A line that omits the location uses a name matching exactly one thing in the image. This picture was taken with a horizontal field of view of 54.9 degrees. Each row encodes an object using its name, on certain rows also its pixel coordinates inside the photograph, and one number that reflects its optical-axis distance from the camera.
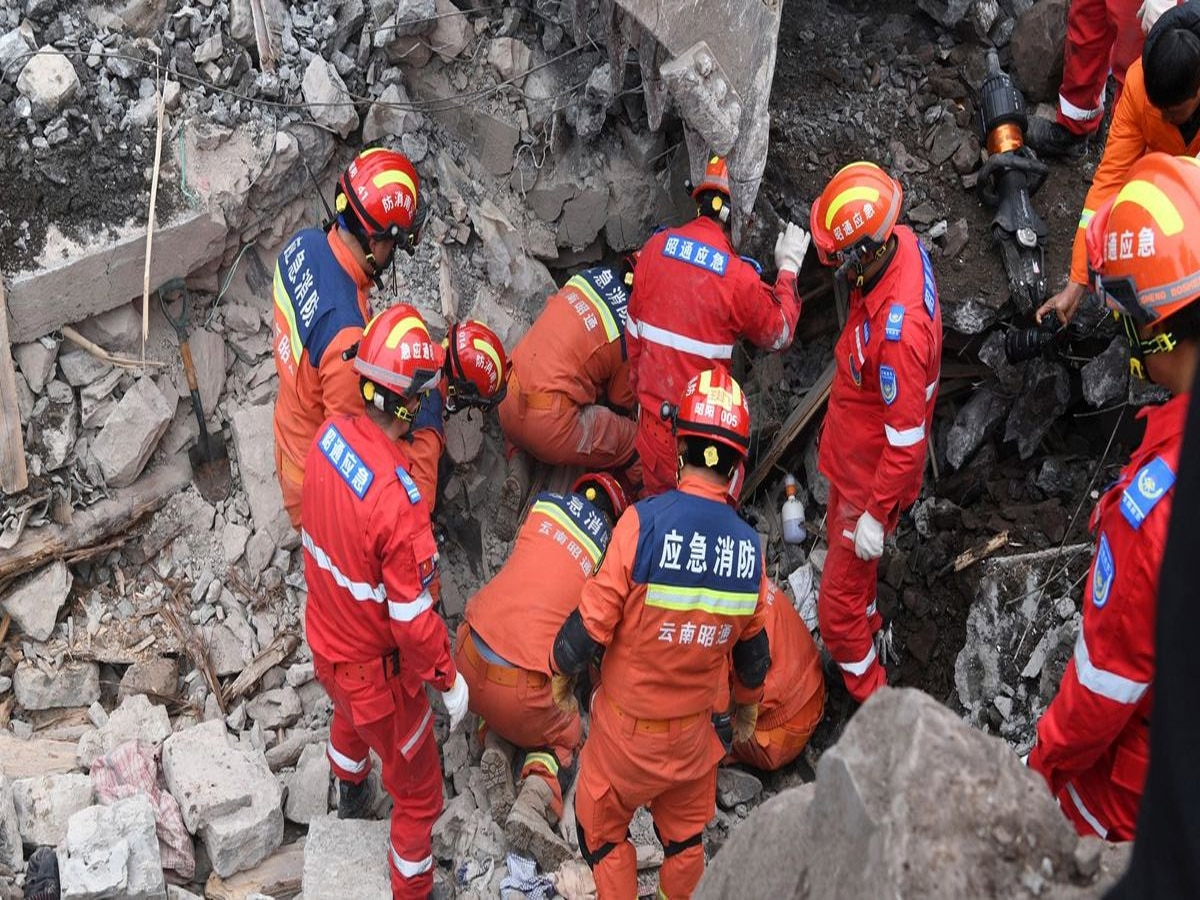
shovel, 6.13
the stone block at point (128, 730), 5.36
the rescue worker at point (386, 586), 4.42
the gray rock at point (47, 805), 4.92
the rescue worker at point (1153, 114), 4.24
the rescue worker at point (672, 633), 4.09
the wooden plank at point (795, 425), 6.64
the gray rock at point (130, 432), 5.87
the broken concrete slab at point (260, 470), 6.14
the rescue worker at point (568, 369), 6.29
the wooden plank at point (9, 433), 5.61
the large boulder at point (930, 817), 1.96
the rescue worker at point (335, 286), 5.19
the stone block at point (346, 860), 4.95
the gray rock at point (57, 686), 5.55
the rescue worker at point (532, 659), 5.30
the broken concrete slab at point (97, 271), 5.64
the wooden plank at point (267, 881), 5.03
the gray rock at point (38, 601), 5.64
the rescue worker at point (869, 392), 4.98
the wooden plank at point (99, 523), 5.67
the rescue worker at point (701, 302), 5.72
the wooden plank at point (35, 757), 5.17
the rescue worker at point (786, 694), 5.53
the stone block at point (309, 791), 5.40
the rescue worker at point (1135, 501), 3.11
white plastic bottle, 6.50
